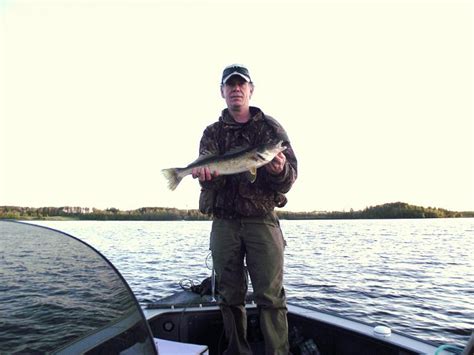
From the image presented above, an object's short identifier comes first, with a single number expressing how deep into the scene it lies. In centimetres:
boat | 217
